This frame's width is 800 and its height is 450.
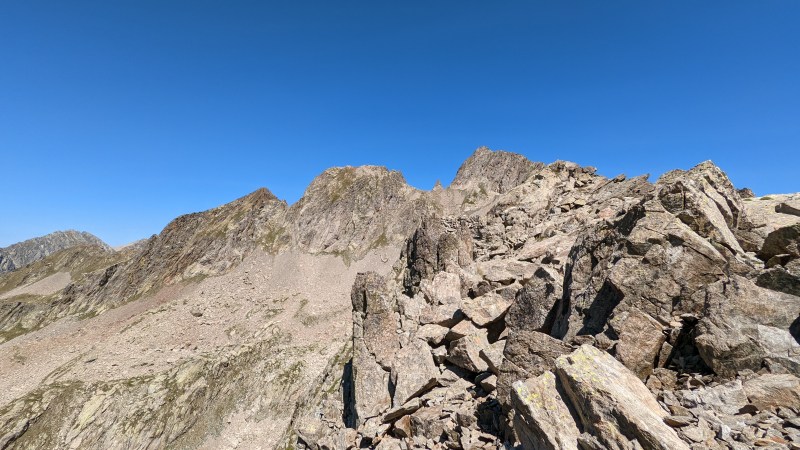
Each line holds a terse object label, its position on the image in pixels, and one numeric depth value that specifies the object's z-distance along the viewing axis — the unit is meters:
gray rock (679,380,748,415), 9.38
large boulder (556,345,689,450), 8.62
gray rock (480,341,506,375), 17.19
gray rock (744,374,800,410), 8.85
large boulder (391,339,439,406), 19.50
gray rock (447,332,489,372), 18.70
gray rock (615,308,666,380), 11.95
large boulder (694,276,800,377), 10.26
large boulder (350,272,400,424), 21.95
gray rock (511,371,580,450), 10.18
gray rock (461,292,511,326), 21.92
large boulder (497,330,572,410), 14.36
